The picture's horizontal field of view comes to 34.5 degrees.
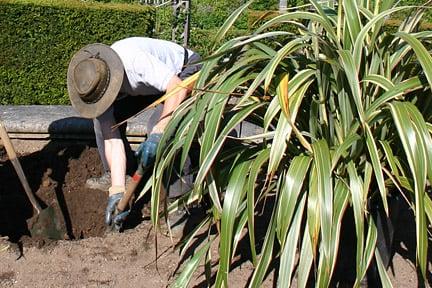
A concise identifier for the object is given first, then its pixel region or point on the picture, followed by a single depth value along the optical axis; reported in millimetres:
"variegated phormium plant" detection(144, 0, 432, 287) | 2520
